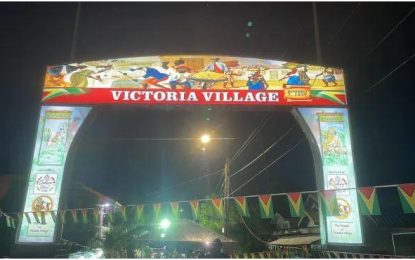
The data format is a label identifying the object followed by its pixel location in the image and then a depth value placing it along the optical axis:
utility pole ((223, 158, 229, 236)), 23.62
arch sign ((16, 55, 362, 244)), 11.90
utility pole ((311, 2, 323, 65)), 14.14
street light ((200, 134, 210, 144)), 17.81
